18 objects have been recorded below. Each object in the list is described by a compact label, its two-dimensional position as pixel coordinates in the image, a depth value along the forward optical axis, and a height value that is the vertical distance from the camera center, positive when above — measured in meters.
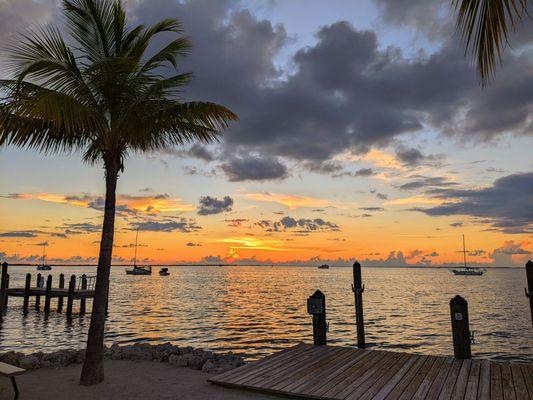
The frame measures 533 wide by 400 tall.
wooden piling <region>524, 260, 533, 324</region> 12.39 -0.27
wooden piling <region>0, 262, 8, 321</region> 36.78 -2.34
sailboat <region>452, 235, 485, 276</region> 191.62 -2.48
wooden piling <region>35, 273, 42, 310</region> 42.04 -3.85
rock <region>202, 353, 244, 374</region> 10.98 -2.73
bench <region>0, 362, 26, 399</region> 7.87 -2.02
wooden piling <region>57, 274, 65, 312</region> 40.67 -3.80
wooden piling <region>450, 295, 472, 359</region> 11.11 -1.65
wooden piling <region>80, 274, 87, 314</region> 39.05 -3.84
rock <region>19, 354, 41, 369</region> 11.30 -2.66
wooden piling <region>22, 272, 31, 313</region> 39.03 -2.65
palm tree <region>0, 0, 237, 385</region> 8.99 +3.74
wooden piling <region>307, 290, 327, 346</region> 13.37 -1.66
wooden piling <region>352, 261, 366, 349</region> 14.45 -1.27
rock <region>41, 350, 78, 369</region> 11.60 -2.67
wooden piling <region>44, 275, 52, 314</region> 37.97 -3.12
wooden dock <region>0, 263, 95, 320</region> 36.74 -2.60
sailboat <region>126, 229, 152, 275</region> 164.50 -2.26
